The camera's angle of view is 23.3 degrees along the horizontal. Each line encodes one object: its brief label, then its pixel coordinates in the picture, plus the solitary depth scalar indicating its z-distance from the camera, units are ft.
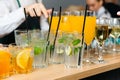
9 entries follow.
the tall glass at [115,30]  4.95
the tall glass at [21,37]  3.95
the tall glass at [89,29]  4.39
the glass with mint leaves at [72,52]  3.70
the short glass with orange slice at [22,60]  3.40
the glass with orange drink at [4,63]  3.22
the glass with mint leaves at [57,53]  3.92
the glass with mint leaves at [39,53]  3.65
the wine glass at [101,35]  4.26
